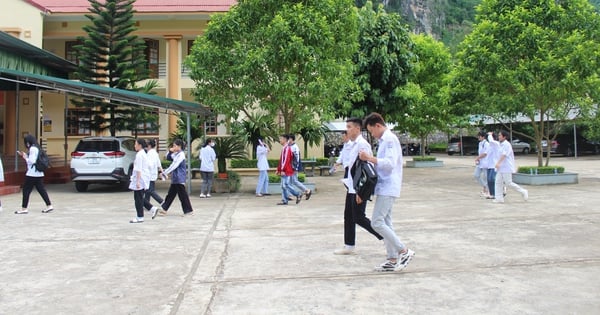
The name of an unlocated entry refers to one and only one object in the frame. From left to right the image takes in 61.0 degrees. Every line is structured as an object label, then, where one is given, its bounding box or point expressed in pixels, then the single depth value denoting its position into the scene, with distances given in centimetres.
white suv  1385
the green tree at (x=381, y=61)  1855
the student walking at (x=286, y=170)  1131
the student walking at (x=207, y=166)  1300
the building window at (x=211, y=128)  2375
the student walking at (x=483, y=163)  1235
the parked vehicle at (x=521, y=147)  3988
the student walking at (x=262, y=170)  1309
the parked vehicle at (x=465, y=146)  4046
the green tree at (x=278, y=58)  1220
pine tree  1927
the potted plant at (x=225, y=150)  1459
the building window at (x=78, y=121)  2118
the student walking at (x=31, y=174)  992
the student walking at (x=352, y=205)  589
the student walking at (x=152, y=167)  949
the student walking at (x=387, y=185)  533
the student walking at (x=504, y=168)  1094
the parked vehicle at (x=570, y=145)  3528
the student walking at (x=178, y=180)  965
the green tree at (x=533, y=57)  1441
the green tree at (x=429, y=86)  2541
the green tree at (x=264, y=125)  1353
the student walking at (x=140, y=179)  877
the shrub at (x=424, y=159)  2671
